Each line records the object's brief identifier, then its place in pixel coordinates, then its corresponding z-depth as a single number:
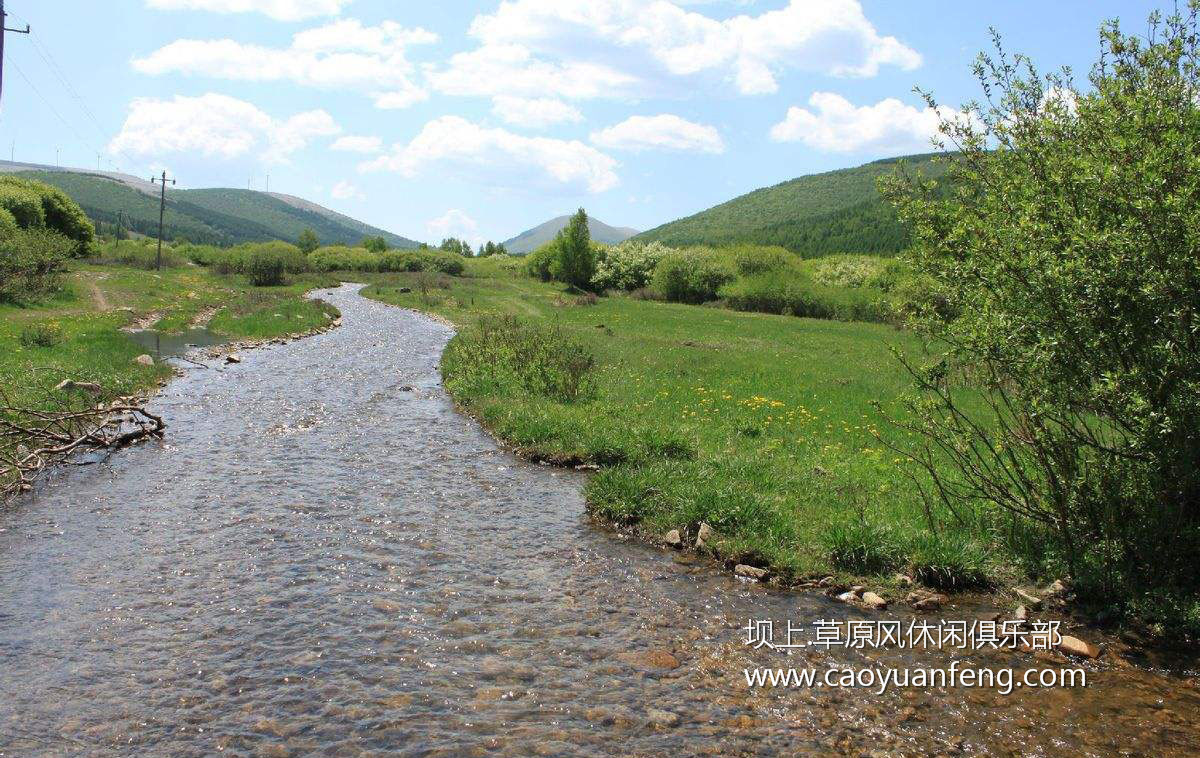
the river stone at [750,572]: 9.99
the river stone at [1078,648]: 7.99
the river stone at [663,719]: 6.64
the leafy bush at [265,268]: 77.25
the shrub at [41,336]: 23.05
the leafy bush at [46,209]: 55.78
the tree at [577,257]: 82.75
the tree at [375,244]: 161.75
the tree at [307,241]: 169.38
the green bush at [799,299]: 62.68
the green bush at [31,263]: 33.19
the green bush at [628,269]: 80.56
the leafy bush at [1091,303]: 7.57
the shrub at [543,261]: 98.50
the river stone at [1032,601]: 9.12
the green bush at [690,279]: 71.75
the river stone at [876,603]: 9.19
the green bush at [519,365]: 21.06
